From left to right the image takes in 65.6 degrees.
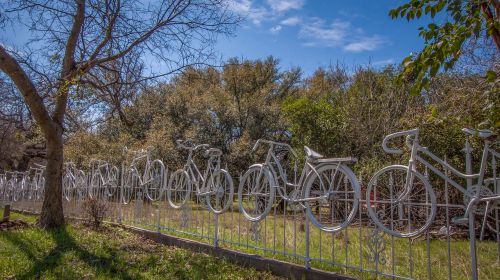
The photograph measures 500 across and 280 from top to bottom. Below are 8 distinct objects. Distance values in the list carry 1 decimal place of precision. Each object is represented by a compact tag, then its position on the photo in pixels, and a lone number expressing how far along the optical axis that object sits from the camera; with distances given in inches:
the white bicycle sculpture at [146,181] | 293.6
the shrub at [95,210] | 327.3
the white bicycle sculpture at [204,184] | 232.8
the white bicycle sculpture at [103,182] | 345.7
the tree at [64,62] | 296.0
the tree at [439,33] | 96.2
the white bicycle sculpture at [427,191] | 130.0
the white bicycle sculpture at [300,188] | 161.2
